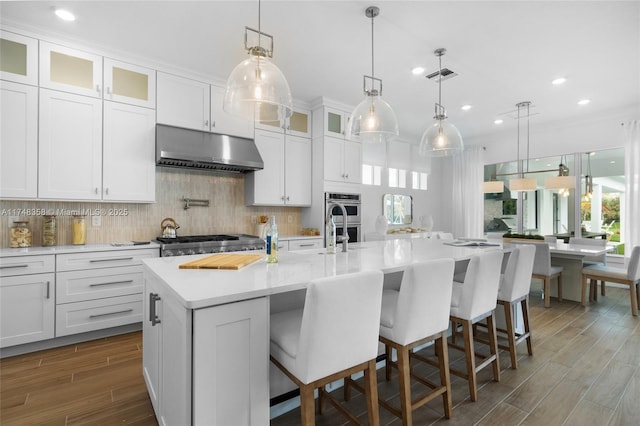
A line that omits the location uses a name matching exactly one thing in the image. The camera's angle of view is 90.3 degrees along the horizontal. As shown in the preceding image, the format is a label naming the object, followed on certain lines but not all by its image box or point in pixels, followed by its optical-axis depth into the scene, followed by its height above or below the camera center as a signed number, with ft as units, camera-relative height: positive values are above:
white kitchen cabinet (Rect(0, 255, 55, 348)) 8.46 -2.38
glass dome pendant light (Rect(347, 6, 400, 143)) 8.41 +2.61
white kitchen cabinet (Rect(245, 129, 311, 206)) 14.01 +1.84
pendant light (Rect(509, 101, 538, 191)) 16.16 +1.59
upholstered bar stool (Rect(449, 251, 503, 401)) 6.53 -1.82
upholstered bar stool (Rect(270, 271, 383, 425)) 4.08 -1.76
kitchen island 3.83 -1.66
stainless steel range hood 11.19 +2.34
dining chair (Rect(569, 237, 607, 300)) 14.57 -2.19
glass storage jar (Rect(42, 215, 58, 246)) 10.03 -0.59
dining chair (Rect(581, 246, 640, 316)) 12.27 -2.47
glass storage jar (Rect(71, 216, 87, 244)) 10.49 -0.58
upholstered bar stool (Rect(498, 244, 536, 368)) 7.93 -1.78
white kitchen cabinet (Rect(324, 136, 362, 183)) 15.26 +2.67
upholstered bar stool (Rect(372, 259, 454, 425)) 5.28 -1.85
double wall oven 15.72 -0.03
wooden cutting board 5.50 -0.90
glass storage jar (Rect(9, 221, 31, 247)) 9.51 -0.71
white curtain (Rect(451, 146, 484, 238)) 22.06 +1.45
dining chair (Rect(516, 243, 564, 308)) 13.37 -2.28
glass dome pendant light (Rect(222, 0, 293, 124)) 6.06 +2.48
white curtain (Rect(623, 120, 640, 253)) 15.88 +1.49
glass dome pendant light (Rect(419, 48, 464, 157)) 10.46 +2.53
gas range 10.81 -1.11
